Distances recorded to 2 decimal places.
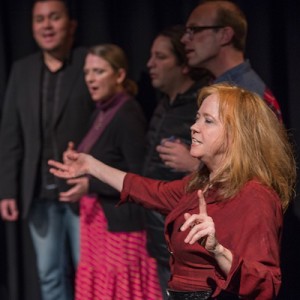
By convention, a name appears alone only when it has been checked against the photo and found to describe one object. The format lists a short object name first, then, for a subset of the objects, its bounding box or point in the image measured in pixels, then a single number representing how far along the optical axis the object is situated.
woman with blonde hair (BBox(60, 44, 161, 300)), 6.02
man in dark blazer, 6.56
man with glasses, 5.42
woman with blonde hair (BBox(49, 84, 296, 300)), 3.63
